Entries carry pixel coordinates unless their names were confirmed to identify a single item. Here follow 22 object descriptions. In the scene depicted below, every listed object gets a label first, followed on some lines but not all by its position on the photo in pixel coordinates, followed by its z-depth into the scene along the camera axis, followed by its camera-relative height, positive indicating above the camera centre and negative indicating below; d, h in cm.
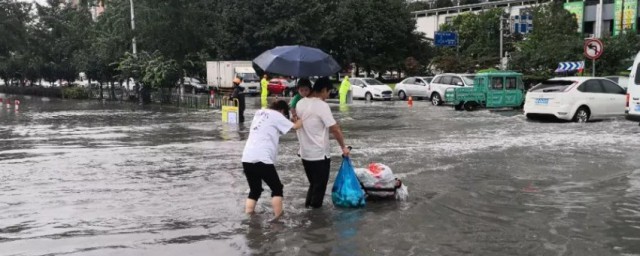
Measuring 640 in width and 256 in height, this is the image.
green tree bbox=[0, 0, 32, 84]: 4319 +343
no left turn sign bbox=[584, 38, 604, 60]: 1909 +93
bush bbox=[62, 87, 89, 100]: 4228 -113
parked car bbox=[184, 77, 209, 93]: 5209 -75
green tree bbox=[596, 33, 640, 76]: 3581 +125
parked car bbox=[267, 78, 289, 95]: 4250 -60
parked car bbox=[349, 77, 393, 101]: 3444 -68
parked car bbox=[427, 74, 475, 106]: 2823 -25
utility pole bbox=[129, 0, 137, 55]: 3582 +292
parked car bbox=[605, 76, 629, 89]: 2662 -8
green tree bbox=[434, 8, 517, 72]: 4641 +369
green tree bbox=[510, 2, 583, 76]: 3757 +224
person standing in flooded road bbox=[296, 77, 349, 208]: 674 -59
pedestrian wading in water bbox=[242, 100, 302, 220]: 648 -73
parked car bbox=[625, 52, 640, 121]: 1429 -38
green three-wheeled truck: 2402 -56
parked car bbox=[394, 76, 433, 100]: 3375 -57
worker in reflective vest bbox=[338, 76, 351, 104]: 2964 -56
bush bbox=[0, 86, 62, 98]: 4659 -119
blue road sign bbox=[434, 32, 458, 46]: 4794 +313
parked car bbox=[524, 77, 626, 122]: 1792 -62
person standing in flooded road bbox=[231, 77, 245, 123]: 1908 -65
